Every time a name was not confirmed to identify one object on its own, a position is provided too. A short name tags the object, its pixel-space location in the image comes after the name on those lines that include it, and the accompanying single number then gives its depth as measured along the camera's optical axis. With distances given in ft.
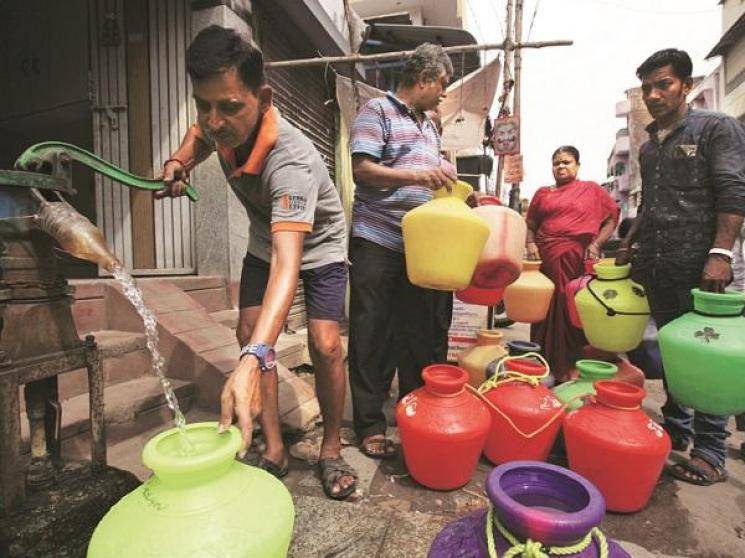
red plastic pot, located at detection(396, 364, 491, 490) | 6.85
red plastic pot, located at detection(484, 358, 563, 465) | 7.50
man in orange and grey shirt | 4.60
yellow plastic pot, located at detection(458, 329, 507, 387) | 10.76
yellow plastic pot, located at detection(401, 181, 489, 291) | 7.08
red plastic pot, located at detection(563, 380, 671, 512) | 6.49
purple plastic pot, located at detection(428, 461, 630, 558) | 2.87
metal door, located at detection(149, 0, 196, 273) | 14.24
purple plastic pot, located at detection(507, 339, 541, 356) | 9.99
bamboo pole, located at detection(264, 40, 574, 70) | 16.60
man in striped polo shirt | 8.57
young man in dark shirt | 7.77
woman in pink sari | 13.37
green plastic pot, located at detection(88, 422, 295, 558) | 2.84
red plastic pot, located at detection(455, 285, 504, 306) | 10.38
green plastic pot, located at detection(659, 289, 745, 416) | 6.53
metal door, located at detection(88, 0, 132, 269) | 14.39
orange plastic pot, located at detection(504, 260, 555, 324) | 11.57
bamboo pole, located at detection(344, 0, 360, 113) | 20.83
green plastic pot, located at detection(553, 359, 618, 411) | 8.05
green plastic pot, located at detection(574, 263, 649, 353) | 8.62
